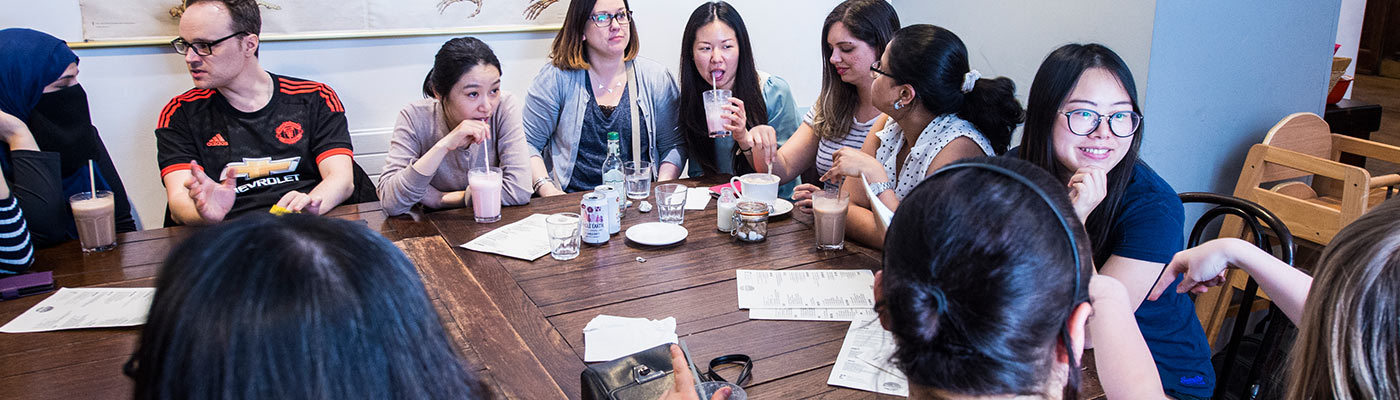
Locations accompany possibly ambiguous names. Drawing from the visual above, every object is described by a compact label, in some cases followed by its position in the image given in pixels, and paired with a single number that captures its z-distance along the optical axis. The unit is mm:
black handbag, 1312
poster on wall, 3178
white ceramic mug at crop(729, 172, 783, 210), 2352
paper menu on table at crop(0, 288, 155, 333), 1683
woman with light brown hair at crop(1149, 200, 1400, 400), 958
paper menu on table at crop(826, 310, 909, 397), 1444
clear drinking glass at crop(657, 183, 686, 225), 2301
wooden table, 1482
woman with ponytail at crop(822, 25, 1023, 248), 2158
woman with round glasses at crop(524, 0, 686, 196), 3234
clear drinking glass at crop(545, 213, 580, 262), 2049
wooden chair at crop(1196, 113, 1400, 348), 2645
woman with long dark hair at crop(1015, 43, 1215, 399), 1745
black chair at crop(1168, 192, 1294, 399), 1751
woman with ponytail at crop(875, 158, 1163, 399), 907
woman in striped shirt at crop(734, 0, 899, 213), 2750
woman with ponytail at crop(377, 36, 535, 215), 2402
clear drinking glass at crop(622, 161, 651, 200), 2508
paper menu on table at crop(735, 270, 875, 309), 1778
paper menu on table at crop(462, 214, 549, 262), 2107
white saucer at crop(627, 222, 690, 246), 2143
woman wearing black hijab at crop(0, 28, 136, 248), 2145
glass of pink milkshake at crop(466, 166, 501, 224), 2324
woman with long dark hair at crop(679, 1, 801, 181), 3114
